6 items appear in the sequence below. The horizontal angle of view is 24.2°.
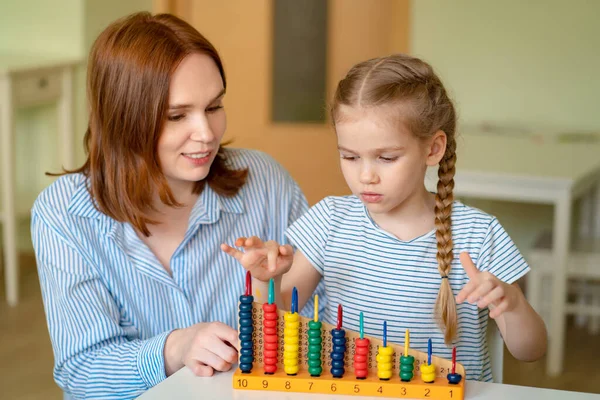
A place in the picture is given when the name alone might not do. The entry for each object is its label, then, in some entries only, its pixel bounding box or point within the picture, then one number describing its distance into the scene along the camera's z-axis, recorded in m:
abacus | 1.63
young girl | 1.78
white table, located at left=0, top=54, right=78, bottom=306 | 3.57
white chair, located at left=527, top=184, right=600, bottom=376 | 3.19
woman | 1.90
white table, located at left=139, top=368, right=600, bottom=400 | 1.63
